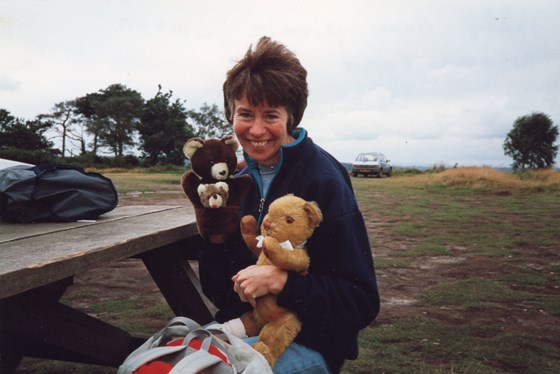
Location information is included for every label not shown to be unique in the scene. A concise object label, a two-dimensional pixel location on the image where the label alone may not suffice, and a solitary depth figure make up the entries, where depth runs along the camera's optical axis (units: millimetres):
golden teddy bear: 1686
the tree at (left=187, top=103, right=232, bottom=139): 43906
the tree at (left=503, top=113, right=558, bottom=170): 34469
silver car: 29311
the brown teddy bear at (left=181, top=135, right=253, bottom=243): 1967
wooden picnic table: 1522
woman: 1702
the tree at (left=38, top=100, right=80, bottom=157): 44081
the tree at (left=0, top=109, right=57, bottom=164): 33688
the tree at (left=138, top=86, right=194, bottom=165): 40906
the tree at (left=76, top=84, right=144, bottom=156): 43594
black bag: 2285
